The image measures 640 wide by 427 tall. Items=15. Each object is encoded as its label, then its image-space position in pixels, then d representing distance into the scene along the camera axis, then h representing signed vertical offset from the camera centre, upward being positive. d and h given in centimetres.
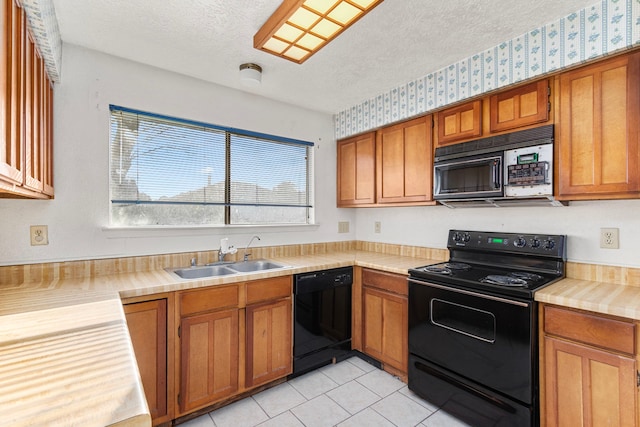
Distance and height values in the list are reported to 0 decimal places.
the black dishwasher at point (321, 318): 242 -85
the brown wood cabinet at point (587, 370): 141 -75
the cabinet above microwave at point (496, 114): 190 +68
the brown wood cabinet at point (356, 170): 303 +46
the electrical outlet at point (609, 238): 184 -14
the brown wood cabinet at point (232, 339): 194 -85
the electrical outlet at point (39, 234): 191 -12
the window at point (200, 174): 226 +34
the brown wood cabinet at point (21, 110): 103 +43
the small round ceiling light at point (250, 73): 224 +103
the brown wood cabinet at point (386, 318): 238 -85
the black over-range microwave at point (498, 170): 187 +30
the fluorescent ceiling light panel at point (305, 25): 150 +103
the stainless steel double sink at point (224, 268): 238 -44
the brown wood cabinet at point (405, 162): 253 +46
